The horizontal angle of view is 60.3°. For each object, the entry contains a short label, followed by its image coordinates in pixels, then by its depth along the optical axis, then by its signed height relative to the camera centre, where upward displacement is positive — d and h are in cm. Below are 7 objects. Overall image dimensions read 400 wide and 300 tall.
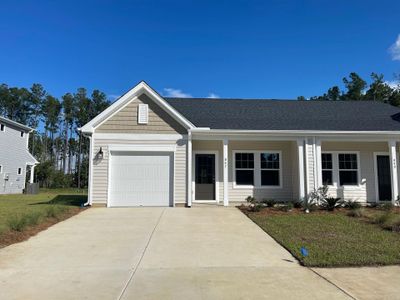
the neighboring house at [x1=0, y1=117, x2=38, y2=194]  2608 +167
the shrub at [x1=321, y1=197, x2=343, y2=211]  1297 -96
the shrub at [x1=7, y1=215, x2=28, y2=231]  851 -116
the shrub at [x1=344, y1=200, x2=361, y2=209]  1303 -101
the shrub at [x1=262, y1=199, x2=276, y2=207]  1339 -97
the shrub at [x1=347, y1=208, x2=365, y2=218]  1141 -116
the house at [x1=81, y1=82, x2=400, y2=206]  1382 +102
